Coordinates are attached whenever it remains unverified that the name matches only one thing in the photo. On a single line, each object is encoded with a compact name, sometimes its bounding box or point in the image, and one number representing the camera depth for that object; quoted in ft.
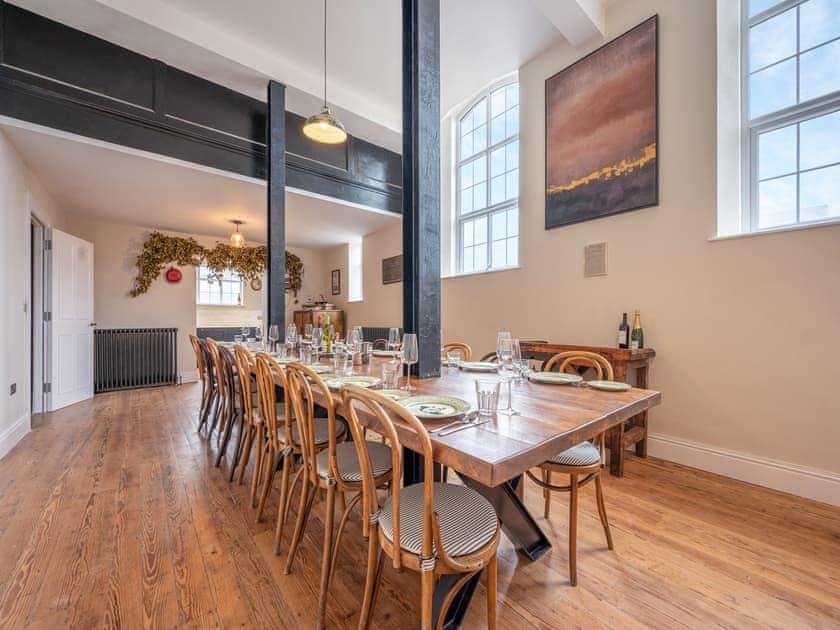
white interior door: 13.37
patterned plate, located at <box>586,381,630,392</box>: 5.09
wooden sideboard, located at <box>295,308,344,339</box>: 21.92
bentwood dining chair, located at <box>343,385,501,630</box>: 3.03
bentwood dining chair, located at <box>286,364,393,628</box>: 4.31
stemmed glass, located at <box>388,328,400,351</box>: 6.66
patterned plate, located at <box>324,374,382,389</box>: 5.20
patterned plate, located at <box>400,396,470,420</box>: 3.76
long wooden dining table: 2.91
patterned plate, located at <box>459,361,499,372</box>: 6.91
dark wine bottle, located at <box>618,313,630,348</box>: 9.18
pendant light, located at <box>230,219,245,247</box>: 16.58
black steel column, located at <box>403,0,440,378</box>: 6.21
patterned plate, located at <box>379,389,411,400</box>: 4.60
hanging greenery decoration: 18.53
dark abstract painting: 9.09
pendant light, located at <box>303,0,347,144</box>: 10.37
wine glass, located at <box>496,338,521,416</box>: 5.70
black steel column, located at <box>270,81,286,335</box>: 12.52
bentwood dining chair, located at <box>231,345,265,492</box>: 6.87
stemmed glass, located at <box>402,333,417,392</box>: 5.58
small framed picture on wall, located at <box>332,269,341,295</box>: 23.48
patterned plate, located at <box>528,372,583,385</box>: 5.64
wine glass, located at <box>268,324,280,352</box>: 9.92
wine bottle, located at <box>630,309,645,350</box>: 8.96
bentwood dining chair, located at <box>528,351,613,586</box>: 4.87
